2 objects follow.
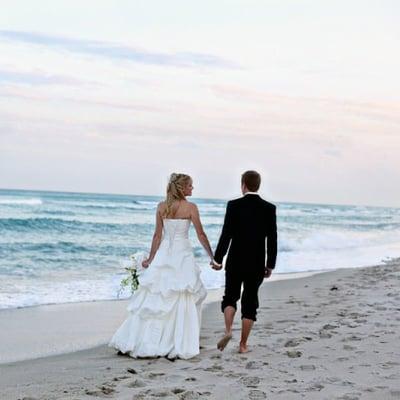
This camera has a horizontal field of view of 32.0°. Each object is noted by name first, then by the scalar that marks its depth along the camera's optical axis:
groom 6.86
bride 7.13
